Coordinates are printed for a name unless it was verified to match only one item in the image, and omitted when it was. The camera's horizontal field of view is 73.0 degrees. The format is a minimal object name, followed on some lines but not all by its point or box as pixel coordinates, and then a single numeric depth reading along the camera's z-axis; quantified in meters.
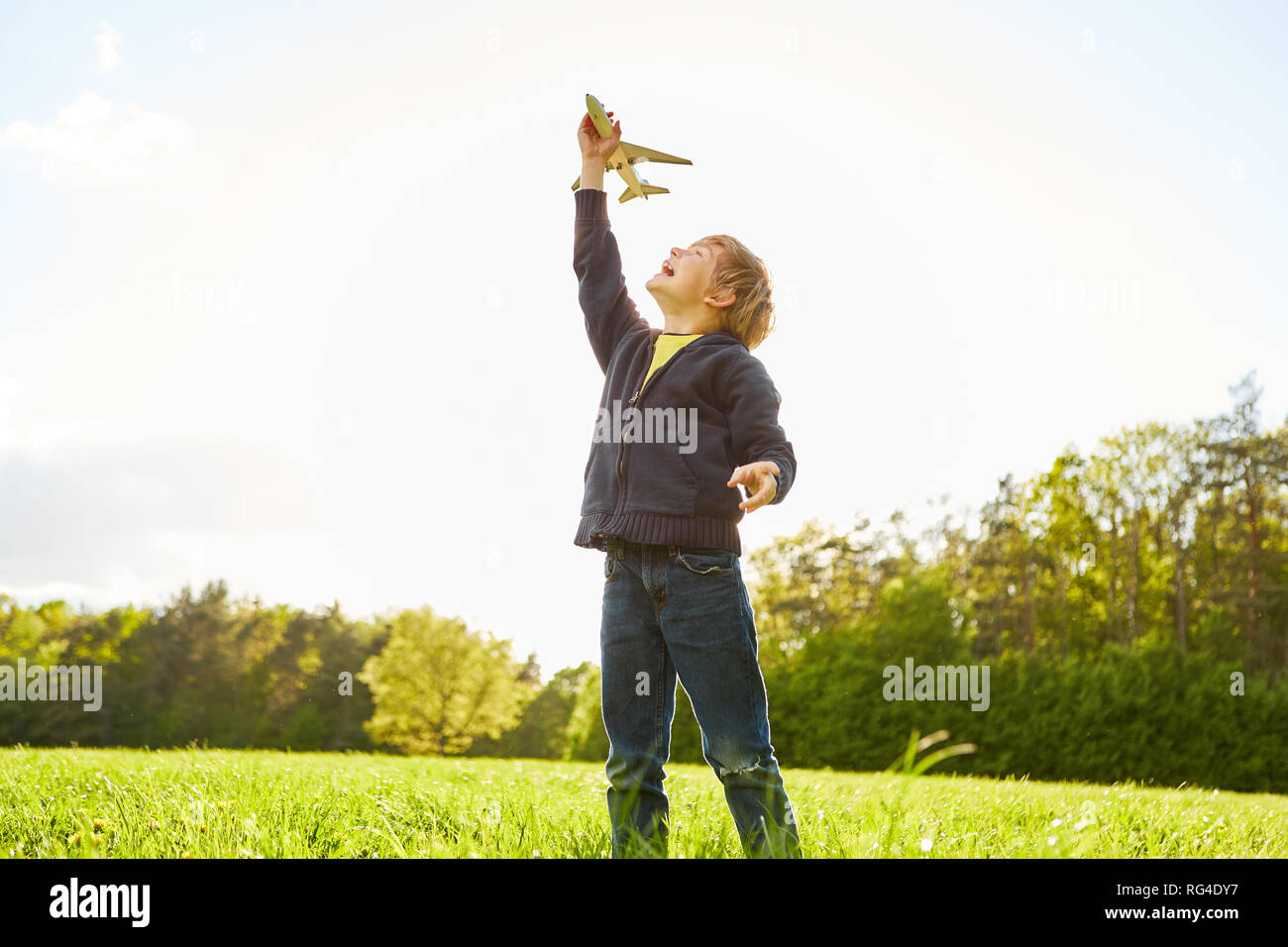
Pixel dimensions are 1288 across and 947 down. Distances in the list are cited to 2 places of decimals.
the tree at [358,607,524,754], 34.25
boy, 2.75
